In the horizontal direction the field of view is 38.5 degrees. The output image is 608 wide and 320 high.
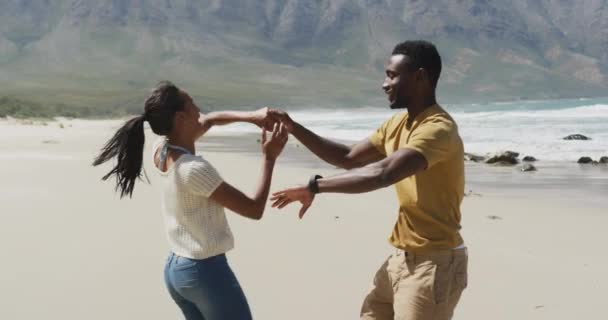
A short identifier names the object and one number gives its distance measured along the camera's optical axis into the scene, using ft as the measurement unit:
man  11.75
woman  12.26
